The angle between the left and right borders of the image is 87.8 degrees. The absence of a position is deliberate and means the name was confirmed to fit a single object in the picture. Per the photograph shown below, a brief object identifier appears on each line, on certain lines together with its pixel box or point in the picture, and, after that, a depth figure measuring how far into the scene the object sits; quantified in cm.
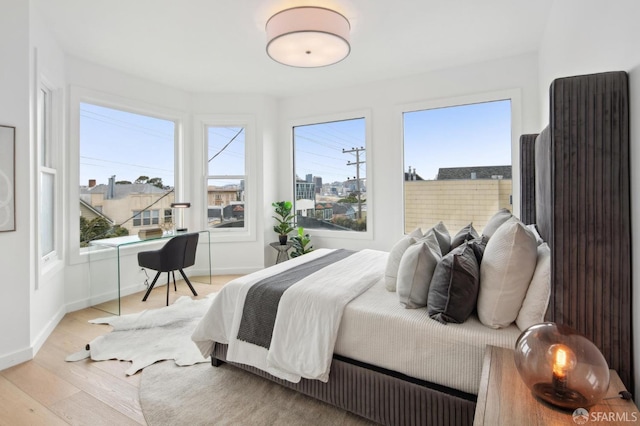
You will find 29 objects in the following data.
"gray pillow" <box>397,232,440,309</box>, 179
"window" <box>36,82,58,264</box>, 304
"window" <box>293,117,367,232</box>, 459
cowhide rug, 246
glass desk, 362
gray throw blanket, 200
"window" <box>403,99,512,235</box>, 373
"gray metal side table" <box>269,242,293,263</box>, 469
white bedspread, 180
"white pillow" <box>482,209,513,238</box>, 237
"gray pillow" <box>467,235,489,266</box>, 179
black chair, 359
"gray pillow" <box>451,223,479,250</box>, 231
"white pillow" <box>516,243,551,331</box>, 145
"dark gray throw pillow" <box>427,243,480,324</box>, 159
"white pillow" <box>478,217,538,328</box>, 152
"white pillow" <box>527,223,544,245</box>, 192
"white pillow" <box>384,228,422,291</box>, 210
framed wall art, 232
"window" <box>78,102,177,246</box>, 380
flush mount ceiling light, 248
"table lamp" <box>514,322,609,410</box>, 95
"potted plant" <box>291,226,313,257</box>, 473
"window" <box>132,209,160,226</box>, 428
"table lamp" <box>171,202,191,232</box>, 424
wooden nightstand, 94
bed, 122
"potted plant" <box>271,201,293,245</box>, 487
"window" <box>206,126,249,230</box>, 484
